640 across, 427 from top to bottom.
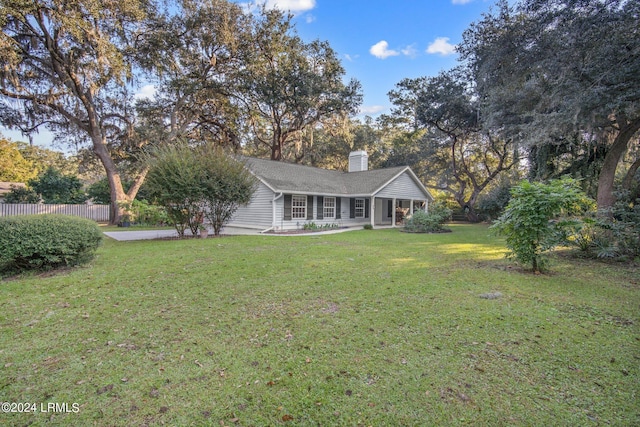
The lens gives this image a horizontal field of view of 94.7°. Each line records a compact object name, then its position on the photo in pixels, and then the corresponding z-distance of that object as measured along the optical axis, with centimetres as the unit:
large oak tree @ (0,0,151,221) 1275
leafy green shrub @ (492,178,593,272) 580
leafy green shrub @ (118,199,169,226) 1785
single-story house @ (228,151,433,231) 1479
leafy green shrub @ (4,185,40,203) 1973
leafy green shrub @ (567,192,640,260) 719
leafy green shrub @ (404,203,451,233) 1530
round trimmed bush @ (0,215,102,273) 522
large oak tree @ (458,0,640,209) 716
